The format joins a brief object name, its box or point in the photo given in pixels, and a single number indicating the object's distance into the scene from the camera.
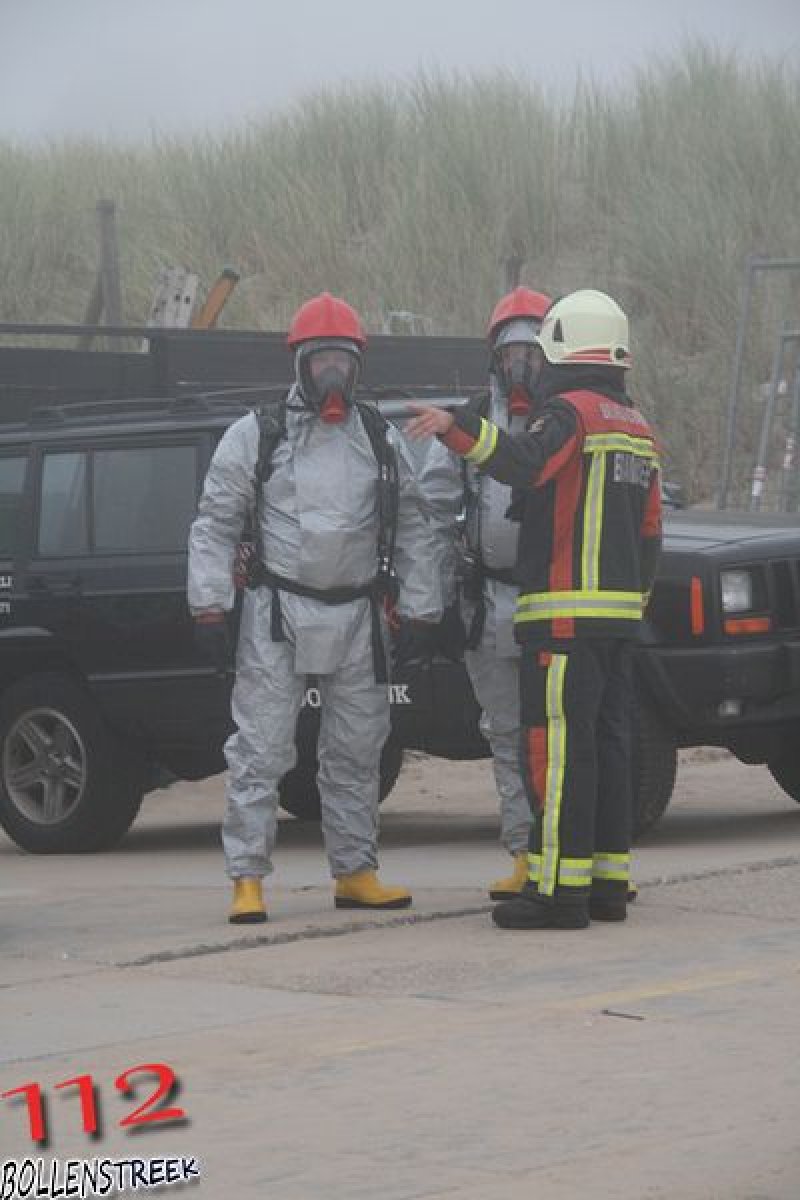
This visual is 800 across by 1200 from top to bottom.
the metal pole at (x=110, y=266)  20.52
